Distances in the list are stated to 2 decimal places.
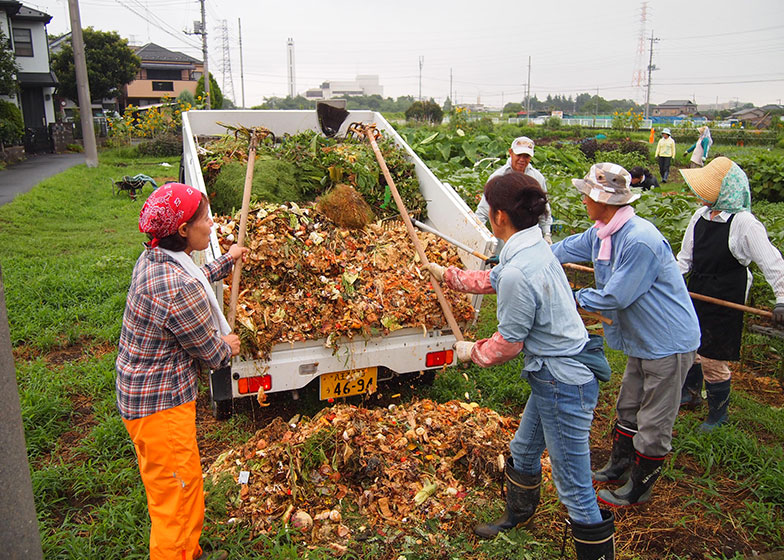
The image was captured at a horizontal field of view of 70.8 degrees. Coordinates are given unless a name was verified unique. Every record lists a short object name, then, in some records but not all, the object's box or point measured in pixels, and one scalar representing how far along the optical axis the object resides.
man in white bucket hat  3.00
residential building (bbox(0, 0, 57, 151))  30.22
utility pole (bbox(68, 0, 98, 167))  18.14
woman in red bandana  2.31
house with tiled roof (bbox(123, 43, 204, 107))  52.75
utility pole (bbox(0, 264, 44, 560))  1.83
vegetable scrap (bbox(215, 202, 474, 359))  3.52
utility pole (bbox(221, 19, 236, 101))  60.47
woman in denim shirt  2.47
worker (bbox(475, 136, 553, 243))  5.20
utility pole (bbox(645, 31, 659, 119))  61.06
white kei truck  3.43
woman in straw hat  3.55
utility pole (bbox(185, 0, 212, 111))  33.36
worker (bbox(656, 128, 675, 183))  16.16
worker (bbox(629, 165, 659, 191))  8.58
